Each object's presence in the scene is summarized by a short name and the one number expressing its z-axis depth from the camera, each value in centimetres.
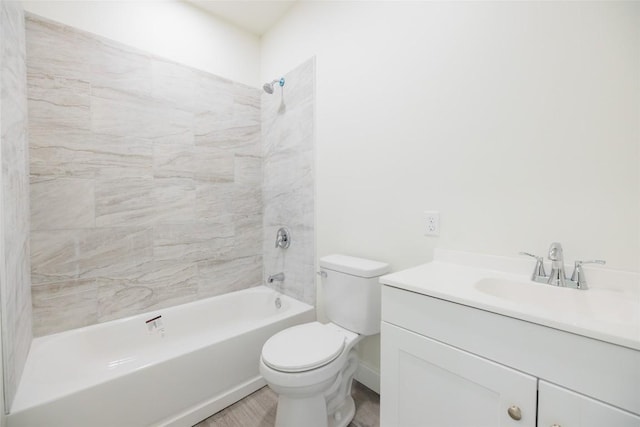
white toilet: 114
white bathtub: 112
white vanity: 59
